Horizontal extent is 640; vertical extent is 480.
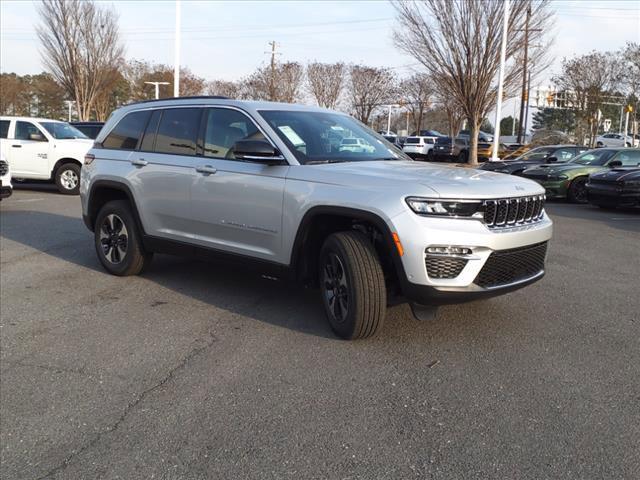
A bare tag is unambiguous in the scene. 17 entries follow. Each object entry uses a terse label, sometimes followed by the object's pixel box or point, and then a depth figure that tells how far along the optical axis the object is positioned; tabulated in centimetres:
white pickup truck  1477
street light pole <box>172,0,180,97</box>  2516
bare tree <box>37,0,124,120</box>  3228
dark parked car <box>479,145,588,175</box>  1725
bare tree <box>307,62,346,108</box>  4775
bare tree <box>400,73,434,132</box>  5132
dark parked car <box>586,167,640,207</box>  1257
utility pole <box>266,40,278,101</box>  4492
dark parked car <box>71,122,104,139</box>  1880
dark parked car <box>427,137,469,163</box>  3631
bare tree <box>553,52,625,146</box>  3775
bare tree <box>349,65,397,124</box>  5000
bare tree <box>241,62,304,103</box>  4604
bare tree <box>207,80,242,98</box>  5119
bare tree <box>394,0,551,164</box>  2416
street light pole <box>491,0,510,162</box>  2346
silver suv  398
